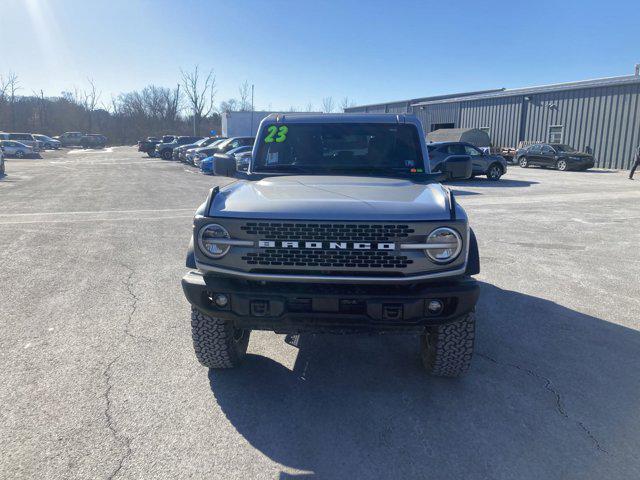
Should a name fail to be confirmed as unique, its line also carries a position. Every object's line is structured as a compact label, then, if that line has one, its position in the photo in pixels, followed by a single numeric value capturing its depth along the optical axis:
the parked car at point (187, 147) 30.71
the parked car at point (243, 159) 17.71
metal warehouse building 26.89
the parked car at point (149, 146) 40.72
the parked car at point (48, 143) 52.87
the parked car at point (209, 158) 20.83
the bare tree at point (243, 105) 78.56
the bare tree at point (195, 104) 68.25
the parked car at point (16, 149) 38.53
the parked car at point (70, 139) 64.22
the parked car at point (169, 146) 37.34
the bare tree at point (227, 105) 83.25
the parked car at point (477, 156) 19.07
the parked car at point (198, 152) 26.19
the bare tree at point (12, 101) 71.50
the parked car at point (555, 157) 25.97
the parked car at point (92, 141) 65.38
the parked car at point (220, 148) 23.34
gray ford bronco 2.96
